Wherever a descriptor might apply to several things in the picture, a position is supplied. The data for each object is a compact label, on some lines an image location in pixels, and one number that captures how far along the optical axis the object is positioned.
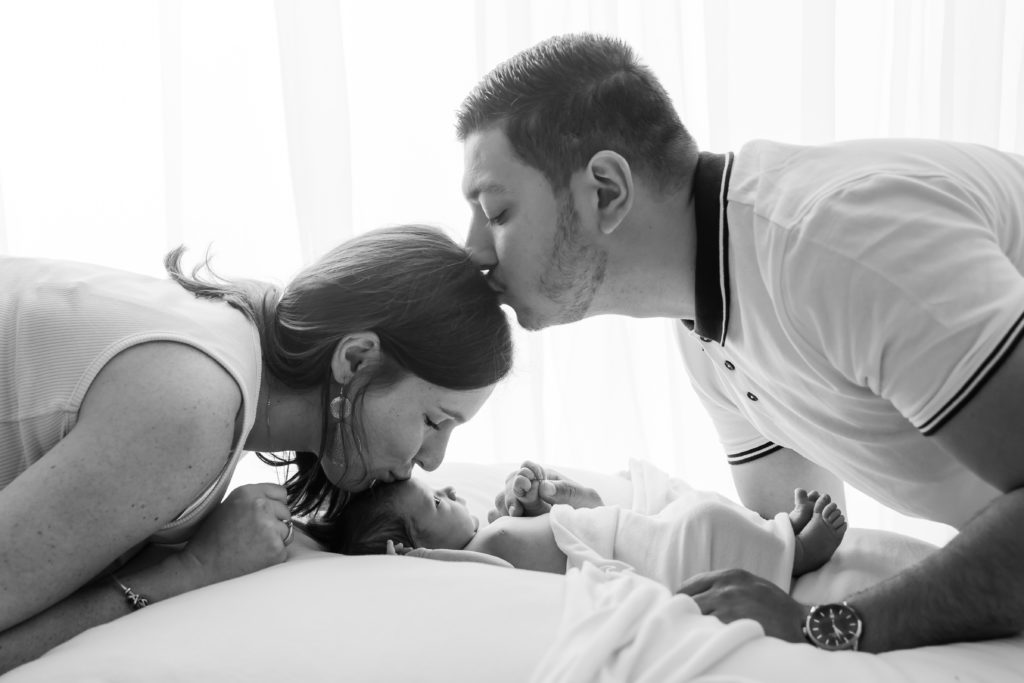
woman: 1.21
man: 1.25
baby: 1.58
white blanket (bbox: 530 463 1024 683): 1.08
